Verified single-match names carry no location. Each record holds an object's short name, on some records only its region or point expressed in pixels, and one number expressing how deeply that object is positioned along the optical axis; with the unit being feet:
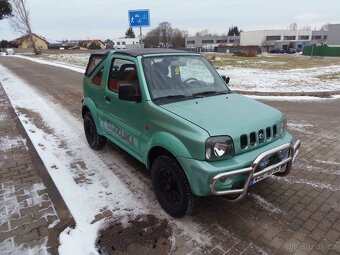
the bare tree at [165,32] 258.37
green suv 9.52
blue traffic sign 48.11
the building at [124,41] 304.30
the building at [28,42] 269.64
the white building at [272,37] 333.72
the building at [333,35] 233.78
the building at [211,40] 387.55
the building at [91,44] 260.91
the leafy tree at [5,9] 65.30
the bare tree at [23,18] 155.94
